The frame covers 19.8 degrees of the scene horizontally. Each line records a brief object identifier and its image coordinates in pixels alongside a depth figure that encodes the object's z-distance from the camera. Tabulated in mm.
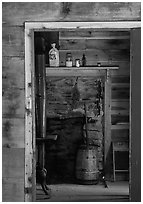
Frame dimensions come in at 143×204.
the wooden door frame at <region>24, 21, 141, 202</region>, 3641
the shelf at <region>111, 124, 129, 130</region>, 7395
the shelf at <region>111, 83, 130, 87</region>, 7406
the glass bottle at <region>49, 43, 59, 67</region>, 6846
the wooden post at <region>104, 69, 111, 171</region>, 7395
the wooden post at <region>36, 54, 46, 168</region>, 6574
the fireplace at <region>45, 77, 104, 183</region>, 7387
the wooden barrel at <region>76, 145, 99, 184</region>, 6754
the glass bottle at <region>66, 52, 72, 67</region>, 6996
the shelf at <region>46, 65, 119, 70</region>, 6984
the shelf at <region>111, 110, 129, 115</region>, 7418
